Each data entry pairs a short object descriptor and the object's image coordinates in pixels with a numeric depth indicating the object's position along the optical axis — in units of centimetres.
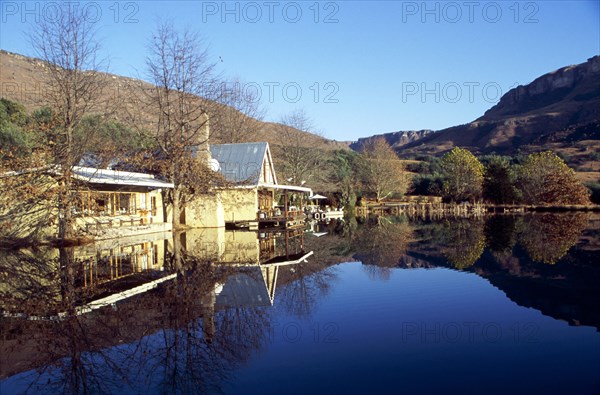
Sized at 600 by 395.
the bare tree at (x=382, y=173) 5201
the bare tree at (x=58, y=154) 1786
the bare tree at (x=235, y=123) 4678
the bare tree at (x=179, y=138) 2527
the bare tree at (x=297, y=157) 4764
